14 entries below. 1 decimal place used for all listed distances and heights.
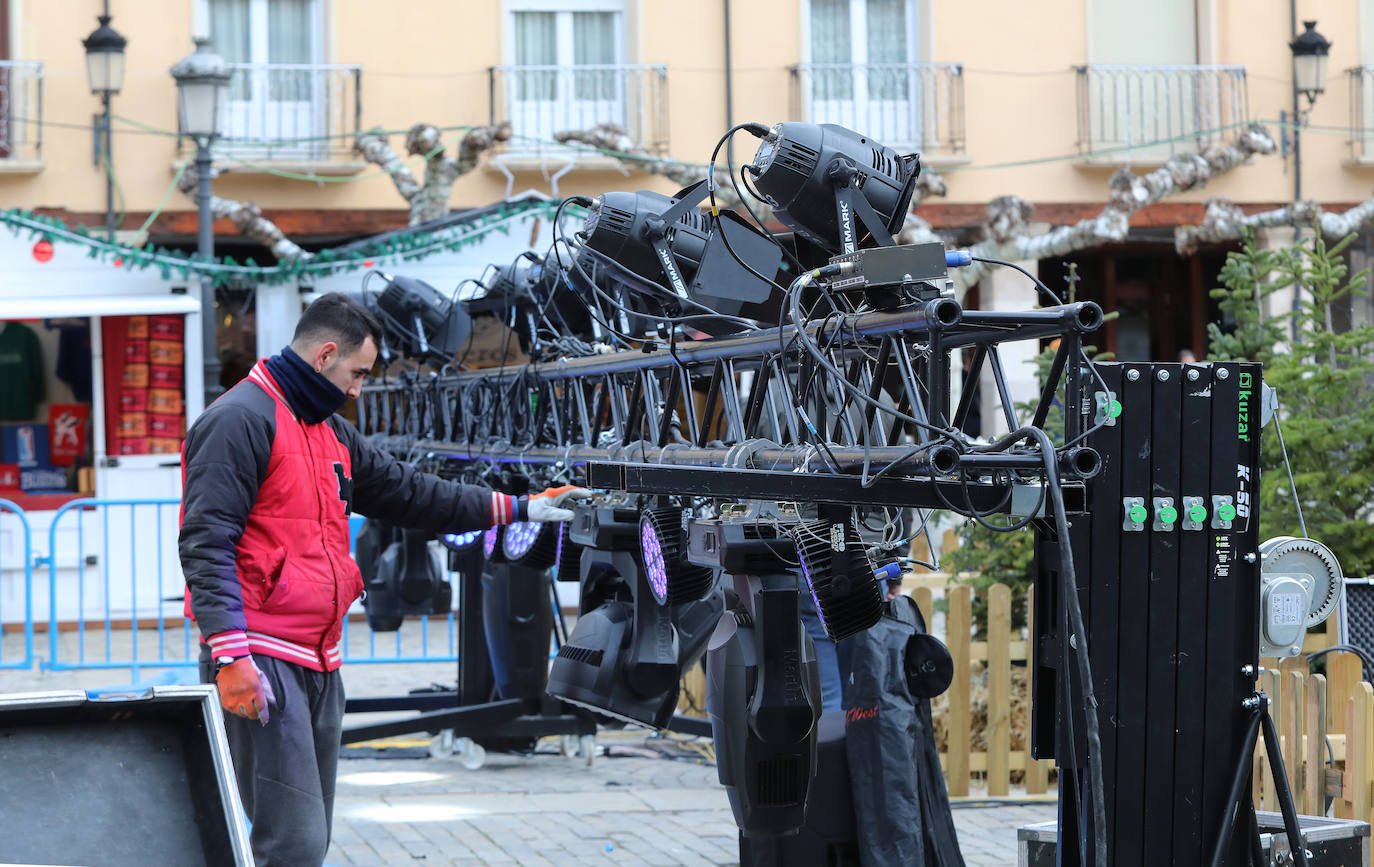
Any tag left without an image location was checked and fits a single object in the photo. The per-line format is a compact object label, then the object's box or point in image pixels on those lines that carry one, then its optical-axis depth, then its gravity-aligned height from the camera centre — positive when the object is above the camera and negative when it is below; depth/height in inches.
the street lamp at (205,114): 1049.5 +114.2
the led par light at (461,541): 642.8 -9.7
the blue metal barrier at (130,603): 957.2 -34.4
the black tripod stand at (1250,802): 349.4 -31.7
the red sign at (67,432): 1240.8 +21.8
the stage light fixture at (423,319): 706.2 +34.8
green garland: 1048.2 +73.9
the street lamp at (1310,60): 1462.8 +176.4
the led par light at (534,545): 505.4 -8.4
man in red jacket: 381.4 -8.0
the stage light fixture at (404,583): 781.9 -21.1
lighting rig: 298.7 -1.7
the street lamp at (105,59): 1222.9 +153.6
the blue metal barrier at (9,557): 1117.7 -20.5
